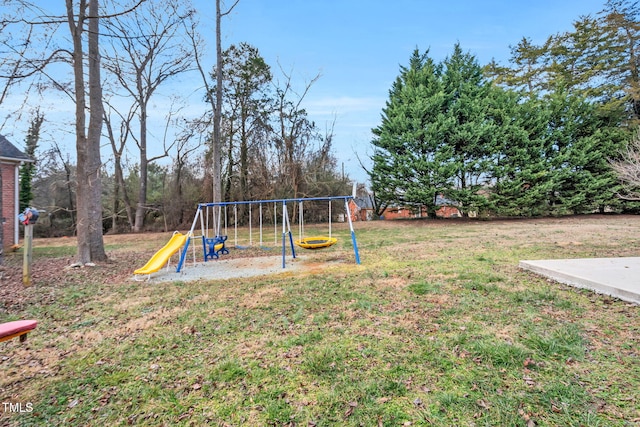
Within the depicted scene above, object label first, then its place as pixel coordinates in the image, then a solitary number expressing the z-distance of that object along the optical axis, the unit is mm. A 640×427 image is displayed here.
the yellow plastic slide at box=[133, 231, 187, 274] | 5232
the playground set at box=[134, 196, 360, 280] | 5455
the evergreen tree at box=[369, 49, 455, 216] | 15367
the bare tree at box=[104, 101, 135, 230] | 17441
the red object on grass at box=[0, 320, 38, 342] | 1984
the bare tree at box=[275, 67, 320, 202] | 16391
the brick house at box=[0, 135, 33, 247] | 9977
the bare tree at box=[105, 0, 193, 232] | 14127
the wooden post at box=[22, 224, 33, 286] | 4840
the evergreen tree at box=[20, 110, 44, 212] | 14043
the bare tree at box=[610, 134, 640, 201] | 11141
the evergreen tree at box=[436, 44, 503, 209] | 15273
